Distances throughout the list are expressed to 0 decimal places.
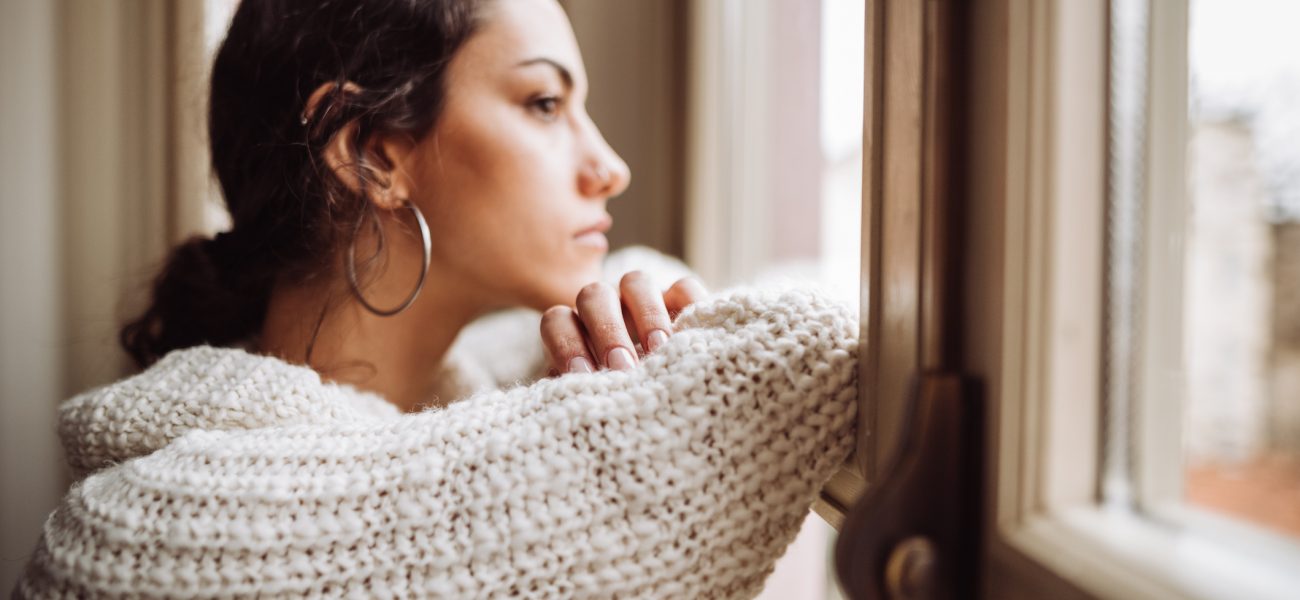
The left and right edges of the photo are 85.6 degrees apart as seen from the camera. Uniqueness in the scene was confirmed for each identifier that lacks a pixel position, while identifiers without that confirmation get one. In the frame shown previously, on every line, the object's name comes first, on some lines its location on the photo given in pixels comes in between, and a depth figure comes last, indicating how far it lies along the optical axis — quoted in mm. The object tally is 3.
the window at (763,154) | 1176
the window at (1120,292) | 301
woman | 448
